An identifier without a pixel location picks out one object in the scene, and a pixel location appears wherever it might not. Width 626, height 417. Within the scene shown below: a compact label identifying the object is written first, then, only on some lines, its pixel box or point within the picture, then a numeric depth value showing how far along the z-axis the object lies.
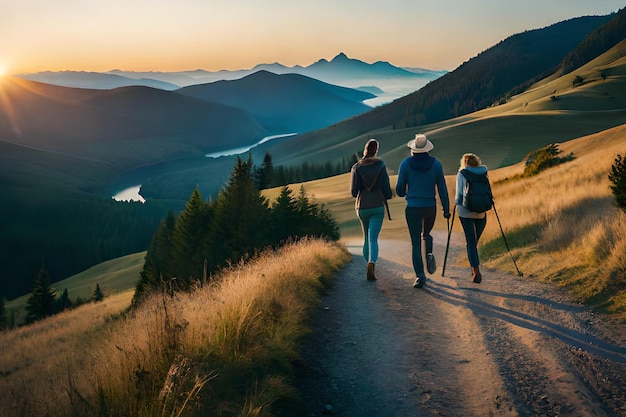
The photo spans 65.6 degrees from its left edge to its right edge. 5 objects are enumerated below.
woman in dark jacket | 10.13
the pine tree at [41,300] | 67.50
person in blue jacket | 9.54
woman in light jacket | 9.87
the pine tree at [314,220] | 38.03
